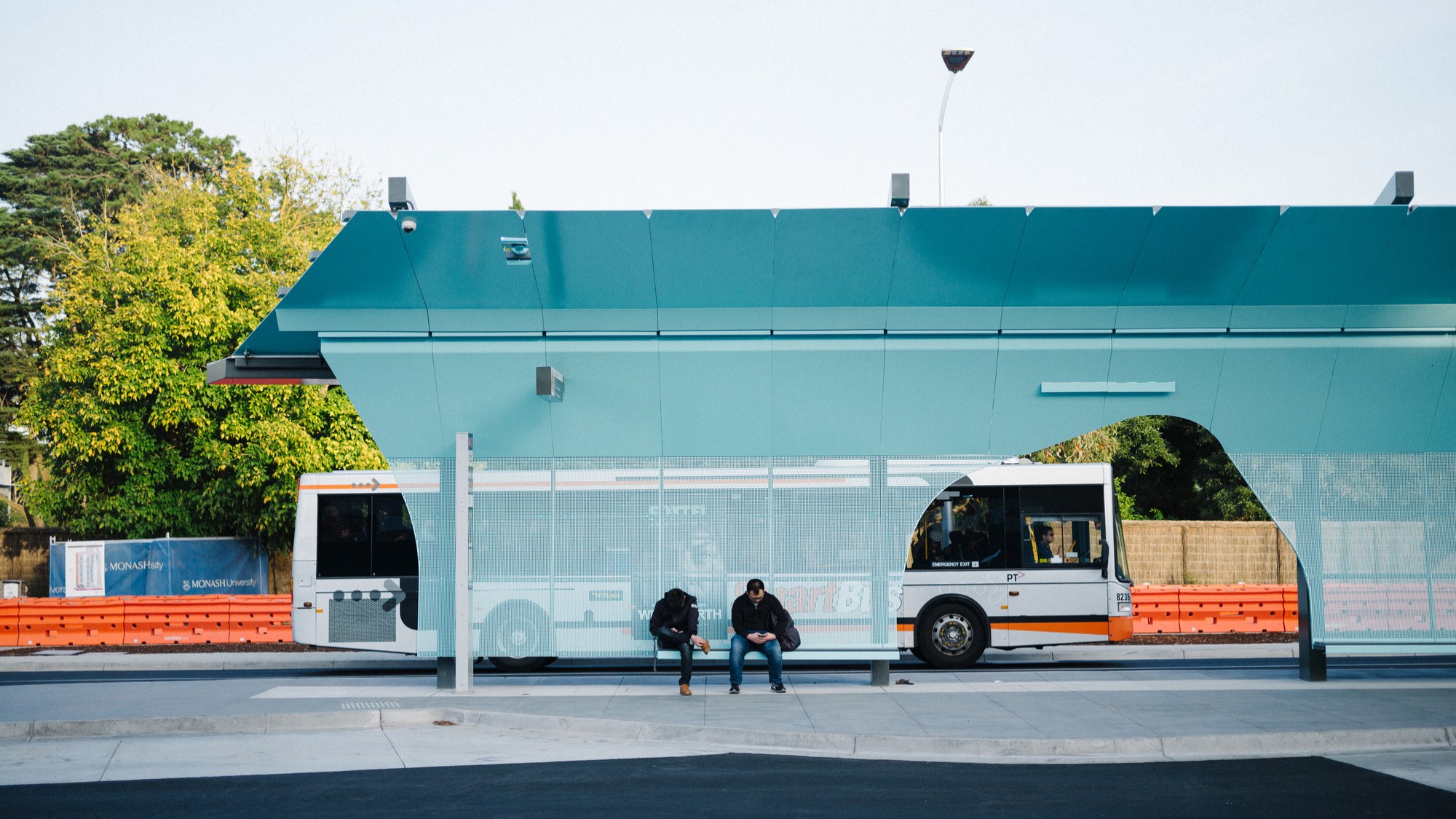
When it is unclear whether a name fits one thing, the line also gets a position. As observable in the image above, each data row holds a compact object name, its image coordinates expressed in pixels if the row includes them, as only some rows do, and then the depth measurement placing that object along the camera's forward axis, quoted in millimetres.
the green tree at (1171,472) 34594
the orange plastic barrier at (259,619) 22375
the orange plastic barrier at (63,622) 22578
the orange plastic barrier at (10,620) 22672
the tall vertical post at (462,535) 12812
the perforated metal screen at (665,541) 13109
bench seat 13141
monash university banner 24500
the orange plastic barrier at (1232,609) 22031
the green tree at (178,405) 25000
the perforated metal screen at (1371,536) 13305
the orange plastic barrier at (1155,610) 21766
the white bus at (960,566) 16516
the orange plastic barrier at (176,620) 22359
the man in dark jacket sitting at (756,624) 12922
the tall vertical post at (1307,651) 13555
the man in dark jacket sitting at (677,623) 12828
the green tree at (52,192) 43062
